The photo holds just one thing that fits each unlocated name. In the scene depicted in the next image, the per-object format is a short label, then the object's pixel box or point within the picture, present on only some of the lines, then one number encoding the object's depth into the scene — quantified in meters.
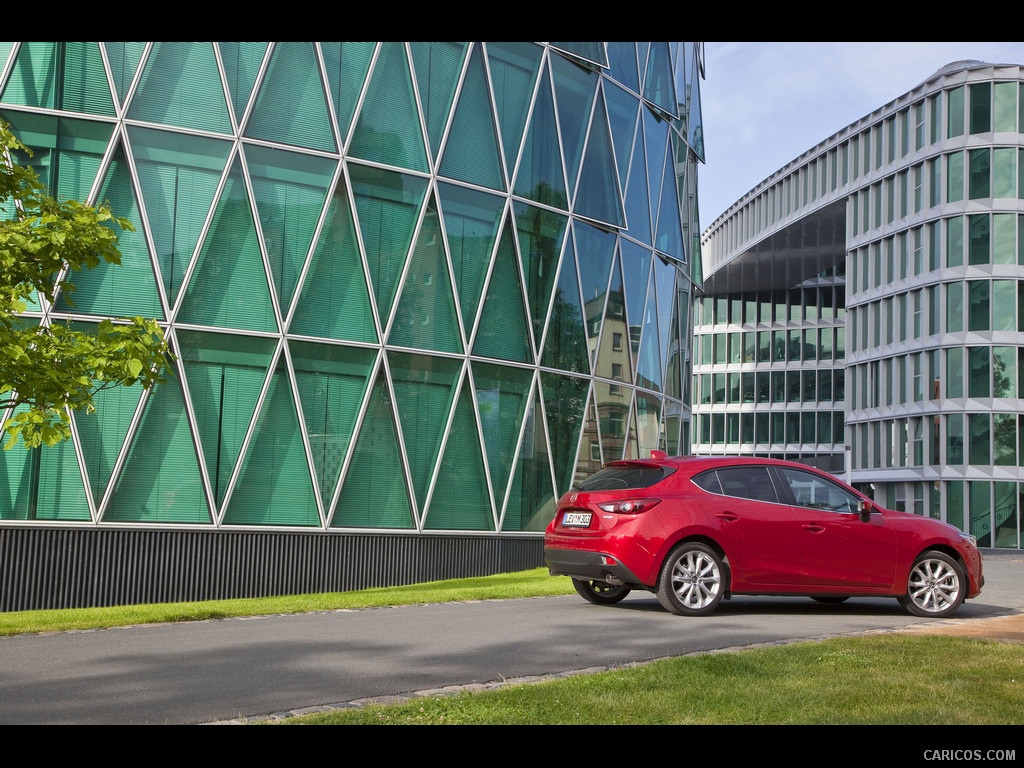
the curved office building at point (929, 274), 45.94
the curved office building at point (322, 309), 14.90
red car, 10.55
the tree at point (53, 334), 9.14
